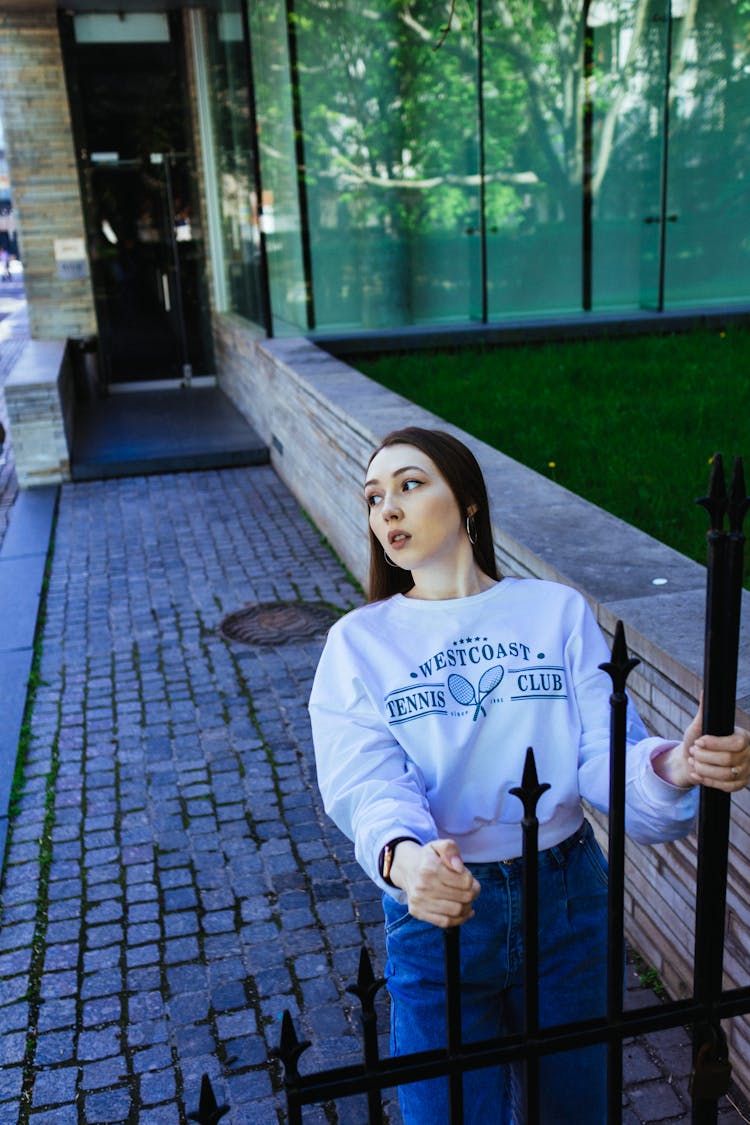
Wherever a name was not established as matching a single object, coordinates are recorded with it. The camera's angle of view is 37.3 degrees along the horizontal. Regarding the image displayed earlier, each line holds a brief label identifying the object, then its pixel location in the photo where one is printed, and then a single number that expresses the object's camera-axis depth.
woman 1.99
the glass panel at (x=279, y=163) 12.87
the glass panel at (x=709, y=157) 13.93
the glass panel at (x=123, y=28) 14.89
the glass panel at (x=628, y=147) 13.90
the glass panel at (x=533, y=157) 13.82
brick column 14.59
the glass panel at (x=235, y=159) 13.06
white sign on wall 15.48
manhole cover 6.71
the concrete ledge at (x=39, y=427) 10.91
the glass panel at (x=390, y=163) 13.36
